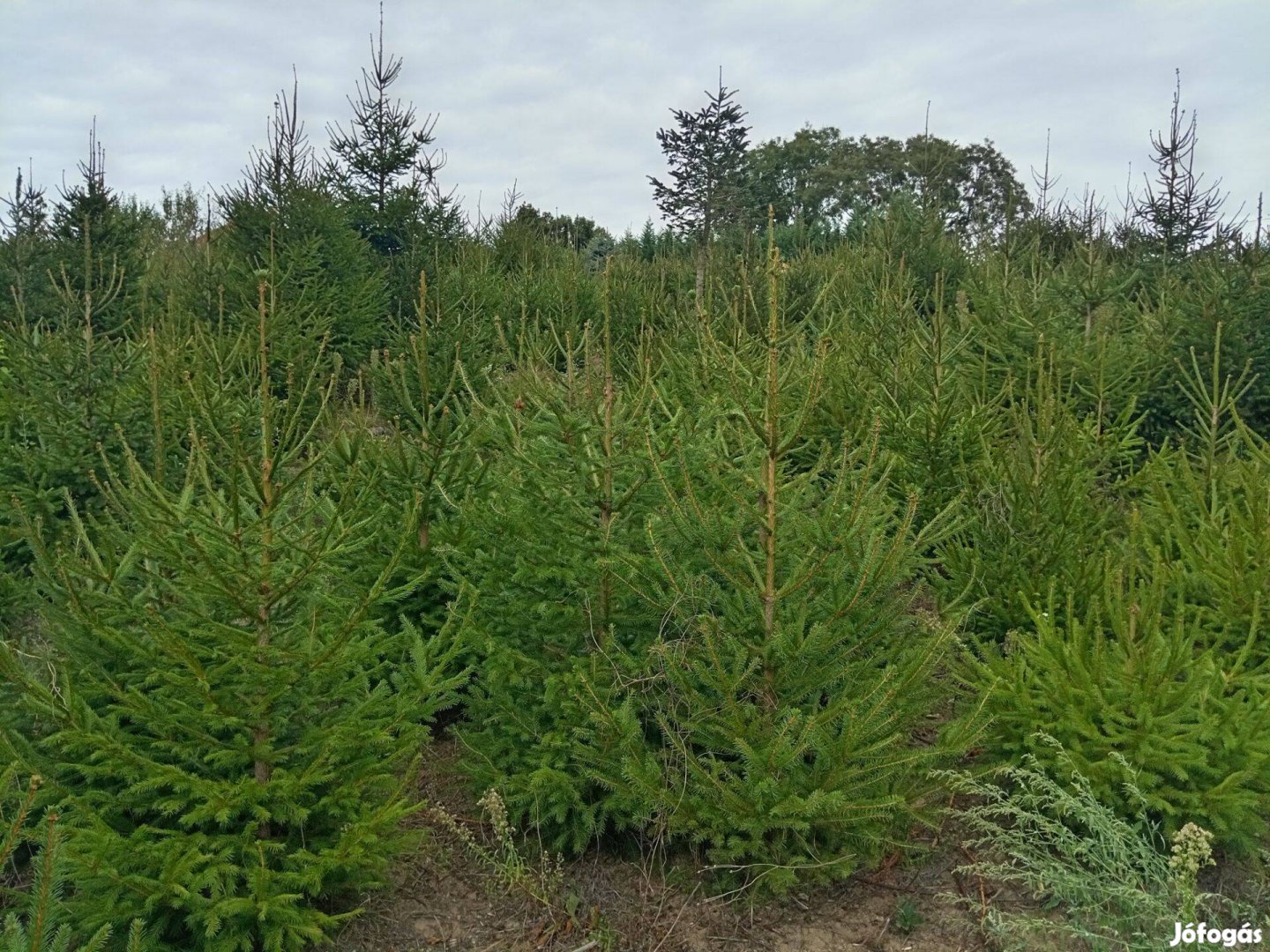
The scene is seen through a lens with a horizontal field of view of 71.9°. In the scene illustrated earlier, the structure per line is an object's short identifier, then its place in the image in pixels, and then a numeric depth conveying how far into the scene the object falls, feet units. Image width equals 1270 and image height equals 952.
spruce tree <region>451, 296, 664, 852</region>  12.39
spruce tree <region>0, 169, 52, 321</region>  41.37
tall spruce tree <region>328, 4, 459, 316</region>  46.65
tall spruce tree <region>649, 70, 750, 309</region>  53.93
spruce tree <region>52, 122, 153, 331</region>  41.19
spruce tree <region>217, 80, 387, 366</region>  37.09
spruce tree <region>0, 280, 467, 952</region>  9.81
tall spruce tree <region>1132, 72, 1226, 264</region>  53.01
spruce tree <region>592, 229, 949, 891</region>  10.80
